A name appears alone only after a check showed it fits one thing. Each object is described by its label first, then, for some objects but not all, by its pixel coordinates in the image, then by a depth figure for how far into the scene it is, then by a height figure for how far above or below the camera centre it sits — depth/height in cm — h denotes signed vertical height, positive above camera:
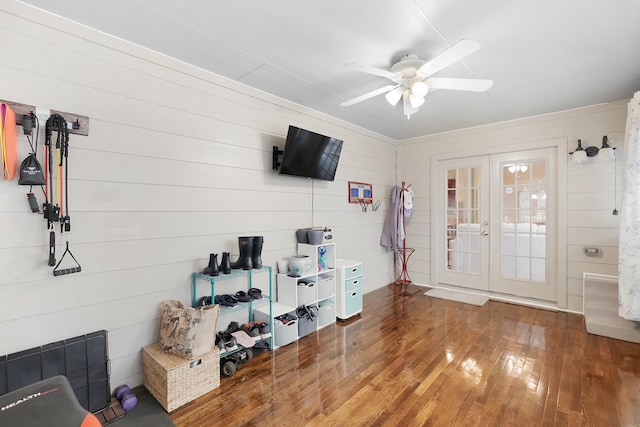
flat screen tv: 307 +63
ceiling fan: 194 +100
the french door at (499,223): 393 -22
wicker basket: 193 -114
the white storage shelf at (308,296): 287 -94
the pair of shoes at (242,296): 255 -77
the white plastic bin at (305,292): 312 -88
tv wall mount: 312 +59
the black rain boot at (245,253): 259 -38
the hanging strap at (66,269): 181 -35
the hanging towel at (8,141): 163 +42
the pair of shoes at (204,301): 251 -77
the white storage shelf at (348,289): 347 -97
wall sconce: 333 +64
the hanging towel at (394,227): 477 -29
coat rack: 486 -79
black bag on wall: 168 +24
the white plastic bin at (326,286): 335 -89
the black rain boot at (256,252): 266 -38
